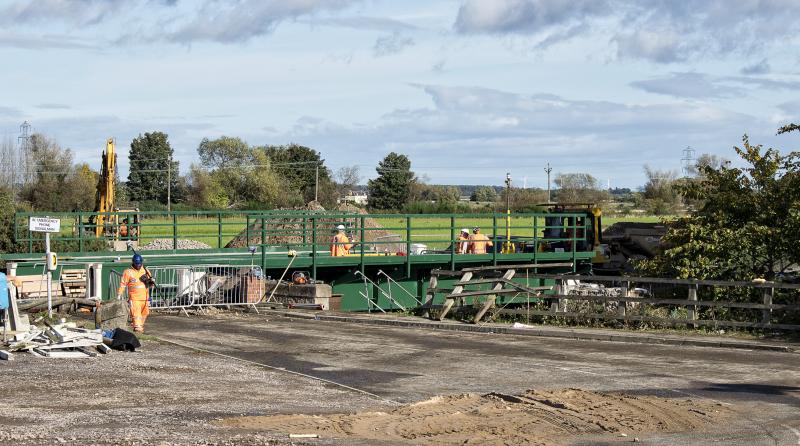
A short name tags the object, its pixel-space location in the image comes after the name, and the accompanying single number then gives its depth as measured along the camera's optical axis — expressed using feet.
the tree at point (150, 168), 431.80
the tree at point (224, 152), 449.06
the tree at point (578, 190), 362.25
